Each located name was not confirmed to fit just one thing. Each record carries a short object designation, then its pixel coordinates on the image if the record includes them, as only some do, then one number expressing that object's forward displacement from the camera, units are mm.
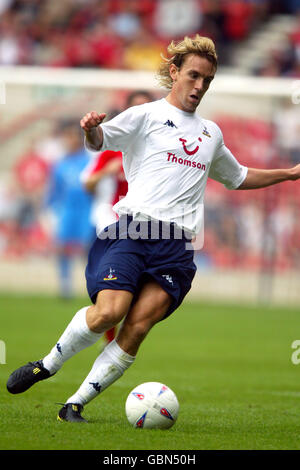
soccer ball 10758
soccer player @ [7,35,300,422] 10805
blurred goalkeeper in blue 29984
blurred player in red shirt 15187
